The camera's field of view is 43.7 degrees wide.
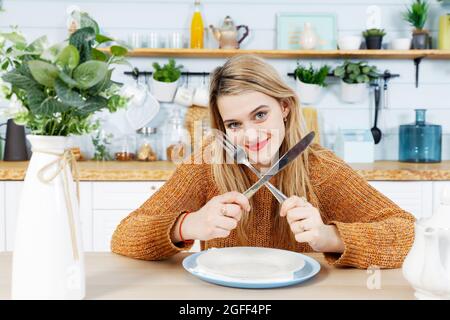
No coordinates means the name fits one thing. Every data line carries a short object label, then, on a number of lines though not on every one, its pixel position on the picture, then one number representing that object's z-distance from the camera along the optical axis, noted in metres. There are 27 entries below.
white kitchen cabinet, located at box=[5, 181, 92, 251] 2.54
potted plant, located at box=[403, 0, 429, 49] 2.96
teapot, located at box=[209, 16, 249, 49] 2.94
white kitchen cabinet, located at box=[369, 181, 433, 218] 2.61
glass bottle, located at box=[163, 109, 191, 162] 2.99
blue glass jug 2.93
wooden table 0.93
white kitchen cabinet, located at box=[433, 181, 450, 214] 2.60
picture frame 3.06
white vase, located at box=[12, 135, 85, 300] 0.85
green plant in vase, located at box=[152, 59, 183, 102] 2.96
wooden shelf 2.90
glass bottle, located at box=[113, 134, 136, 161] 3.01
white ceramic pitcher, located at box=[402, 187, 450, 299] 0.86
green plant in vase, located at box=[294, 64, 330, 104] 2.98
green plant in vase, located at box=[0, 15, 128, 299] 0.83
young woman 1.12
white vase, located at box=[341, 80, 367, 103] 3.01
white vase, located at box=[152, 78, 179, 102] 2.98
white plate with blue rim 0.96
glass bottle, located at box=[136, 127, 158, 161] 3.01
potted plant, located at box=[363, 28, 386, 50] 2.97
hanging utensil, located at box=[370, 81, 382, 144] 3.06
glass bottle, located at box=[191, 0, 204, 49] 2.96
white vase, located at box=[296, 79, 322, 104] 3.00
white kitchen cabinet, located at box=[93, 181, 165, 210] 2.55
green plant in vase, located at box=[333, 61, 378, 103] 2.97
